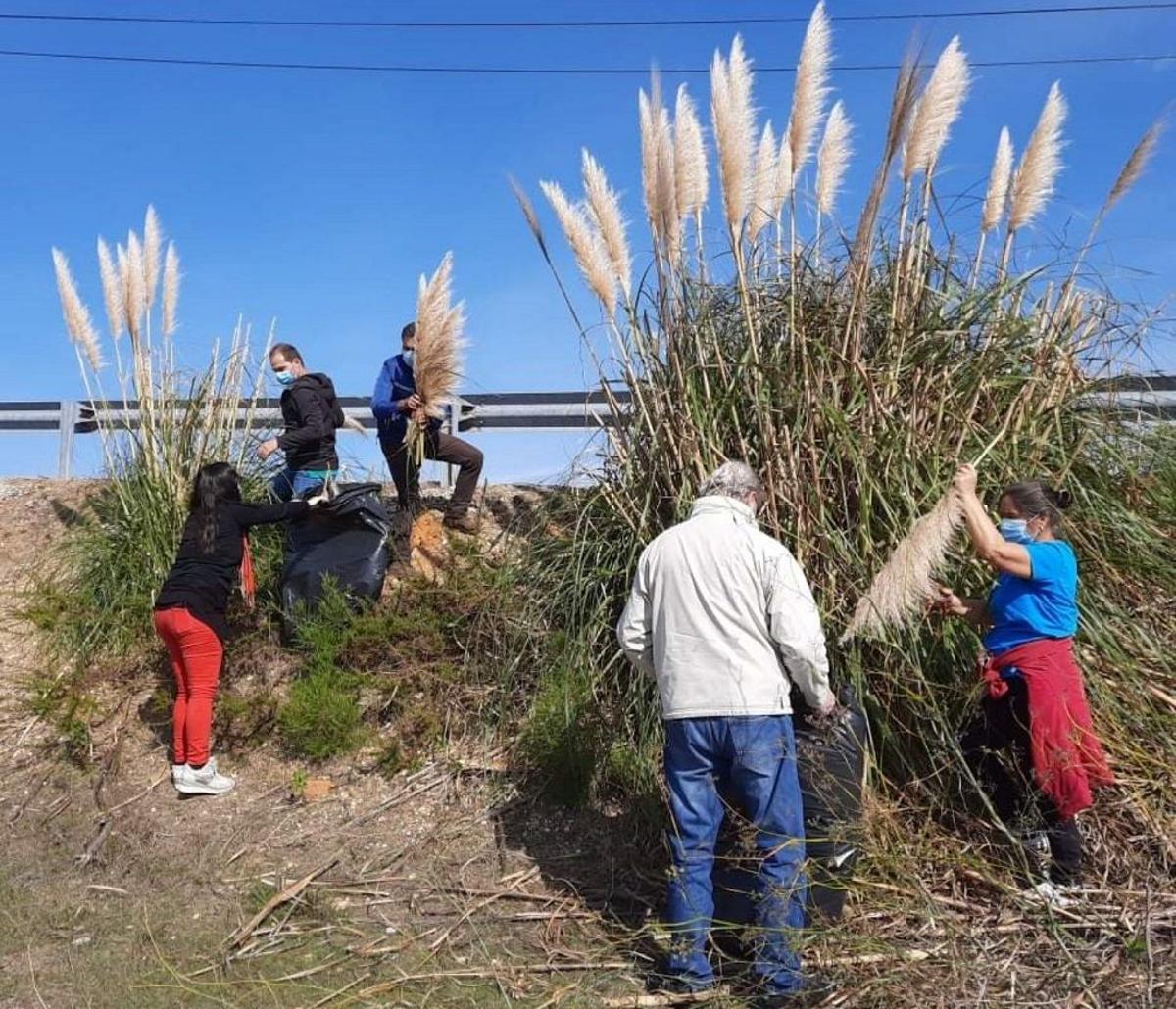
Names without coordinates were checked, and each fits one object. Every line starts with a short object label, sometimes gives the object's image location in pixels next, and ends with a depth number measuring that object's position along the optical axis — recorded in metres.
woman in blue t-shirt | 4.45
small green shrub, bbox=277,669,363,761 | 6.48
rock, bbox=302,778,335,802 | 6.25
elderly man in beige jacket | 4.25
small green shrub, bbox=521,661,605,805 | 5.73
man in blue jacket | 7.54
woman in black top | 6.40
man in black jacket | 7.42
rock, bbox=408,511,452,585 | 7.50
